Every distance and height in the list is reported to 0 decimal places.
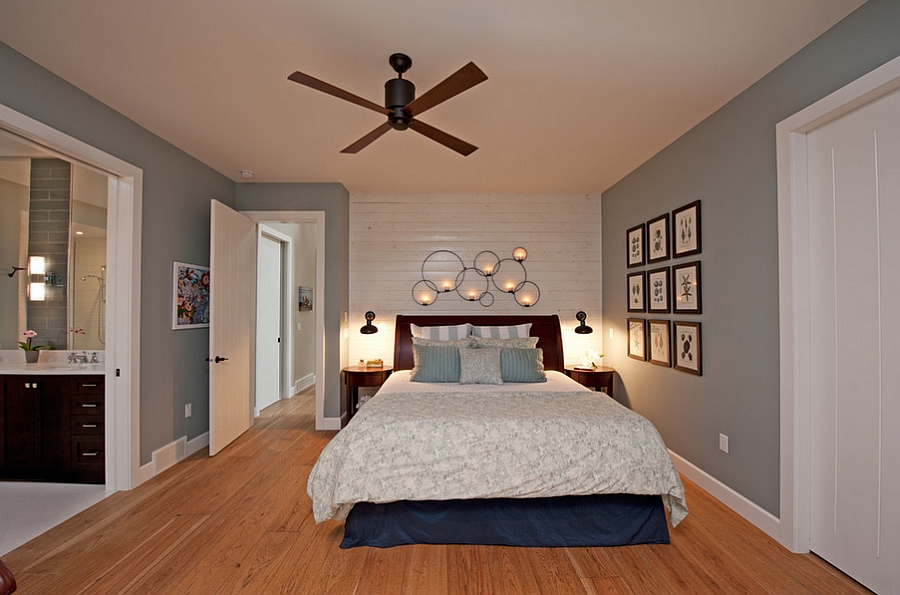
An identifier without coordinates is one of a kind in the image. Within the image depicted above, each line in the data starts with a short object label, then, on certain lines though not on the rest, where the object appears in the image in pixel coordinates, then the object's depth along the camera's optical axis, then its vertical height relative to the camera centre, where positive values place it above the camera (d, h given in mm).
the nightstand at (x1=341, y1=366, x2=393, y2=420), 4723 -750
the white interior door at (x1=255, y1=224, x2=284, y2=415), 5934 -201
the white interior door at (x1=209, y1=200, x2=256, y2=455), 4027 -159
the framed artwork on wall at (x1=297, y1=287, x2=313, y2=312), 7117 +93
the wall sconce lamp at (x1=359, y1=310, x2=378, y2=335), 5039 -251
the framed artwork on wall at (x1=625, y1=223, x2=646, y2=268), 4303 +558
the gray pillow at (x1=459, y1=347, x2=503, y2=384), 4055 -551
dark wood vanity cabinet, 3416 -904
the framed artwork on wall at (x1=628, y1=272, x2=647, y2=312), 4251 +95
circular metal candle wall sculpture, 5320 +284
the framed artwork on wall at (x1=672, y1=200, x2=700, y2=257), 3396 +559
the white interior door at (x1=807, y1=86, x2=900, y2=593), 2037 -185
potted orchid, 3831 -365
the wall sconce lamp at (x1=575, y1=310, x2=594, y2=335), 4957 -245
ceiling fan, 2081 +991
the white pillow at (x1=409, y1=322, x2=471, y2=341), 4844 -294
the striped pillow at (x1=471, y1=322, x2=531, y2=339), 4824 -284
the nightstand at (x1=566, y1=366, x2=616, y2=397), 4762 -757
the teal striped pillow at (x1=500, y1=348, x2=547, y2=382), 4113 -555
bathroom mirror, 4008 +520
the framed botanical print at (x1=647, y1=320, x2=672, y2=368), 3822 -330
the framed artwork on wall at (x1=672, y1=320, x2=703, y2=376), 3387 -326
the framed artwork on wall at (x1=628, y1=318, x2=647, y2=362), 4262 -336
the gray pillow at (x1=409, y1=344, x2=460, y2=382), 4156 -545
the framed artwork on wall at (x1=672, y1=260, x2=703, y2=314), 3387 +116
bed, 2494 -949
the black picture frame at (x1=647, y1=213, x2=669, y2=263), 3852 +554
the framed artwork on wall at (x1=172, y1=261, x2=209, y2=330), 3883 +76
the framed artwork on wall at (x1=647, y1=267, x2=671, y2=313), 3836 +111
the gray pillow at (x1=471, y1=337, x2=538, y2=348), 4535 -374
